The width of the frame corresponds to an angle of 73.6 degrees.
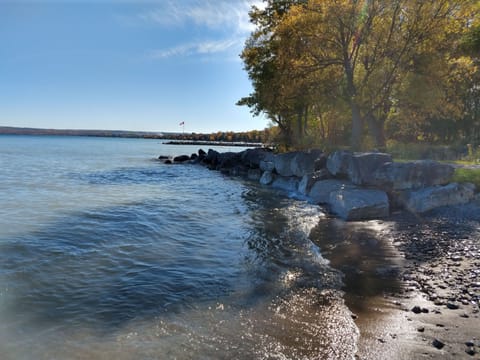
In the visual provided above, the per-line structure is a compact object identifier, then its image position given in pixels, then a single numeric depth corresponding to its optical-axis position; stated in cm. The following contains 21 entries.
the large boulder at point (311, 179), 1880
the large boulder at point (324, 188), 1632
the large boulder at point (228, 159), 3760
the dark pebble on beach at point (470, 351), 464
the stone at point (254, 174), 2983
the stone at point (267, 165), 2766
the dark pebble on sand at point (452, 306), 594
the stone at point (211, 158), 4206
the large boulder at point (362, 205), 1298
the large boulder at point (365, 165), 1507
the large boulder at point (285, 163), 2422
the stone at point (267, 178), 2594
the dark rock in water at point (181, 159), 5019
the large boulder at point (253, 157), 3409
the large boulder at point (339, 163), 1697
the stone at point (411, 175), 1341
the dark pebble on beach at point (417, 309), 593
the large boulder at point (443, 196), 1234
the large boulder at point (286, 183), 2212
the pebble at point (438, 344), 488
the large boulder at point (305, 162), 2173
